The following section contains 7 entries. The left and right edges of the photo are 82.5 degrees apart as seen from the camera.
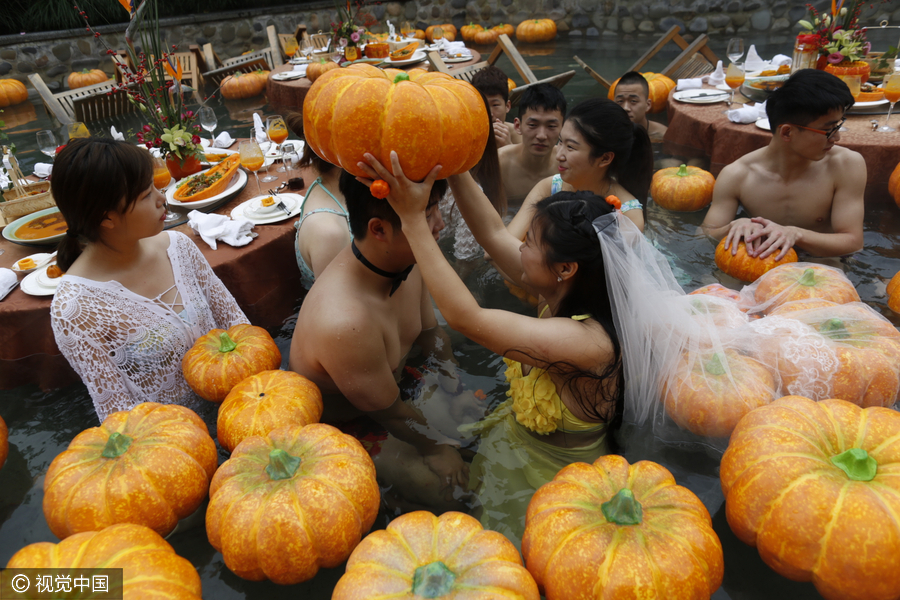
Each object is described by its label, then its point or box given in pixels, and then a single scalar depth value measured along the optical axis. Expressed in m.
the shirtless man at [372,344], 2.57
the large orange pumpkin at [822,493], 1.70
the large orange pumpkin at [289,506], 1.91
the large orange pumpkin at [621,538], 1.67
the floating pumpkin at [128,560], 1.55
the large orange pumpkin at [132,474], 2.04
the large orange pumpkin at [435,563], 1.57
